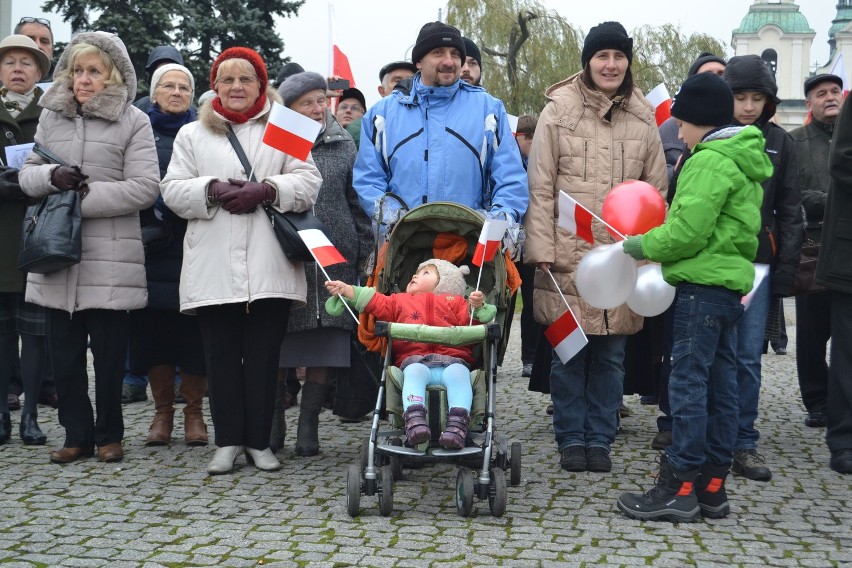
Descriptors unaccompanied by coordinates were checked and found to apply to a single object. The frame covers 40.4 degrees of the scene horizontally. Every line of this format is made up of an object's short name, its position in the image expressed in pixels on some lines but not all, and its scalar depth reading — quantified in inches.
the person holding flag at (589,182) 269.0
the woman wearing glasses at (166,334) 286.5
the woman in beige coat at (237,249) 251.6
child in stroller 228.2
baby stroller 219.6
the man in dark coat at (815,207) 315.3
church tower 3654.0
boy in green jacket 218.1
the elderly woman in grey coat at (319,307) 279.9
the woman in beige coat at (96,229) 261.7
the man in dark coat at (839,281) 267.6
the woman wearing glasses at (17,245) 283.1
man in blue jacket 265.6
